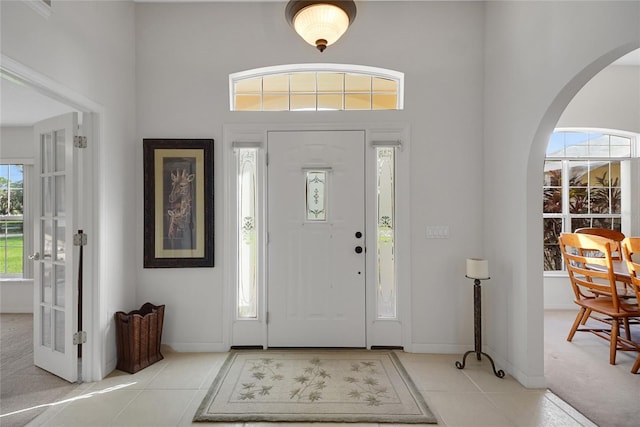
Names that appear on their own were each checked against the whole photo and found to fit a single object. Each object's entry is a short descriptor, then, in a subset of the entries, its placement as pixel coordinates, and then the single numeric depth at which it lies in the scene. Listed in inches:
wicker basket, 111.8
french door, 106.0
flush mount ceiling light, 93.9
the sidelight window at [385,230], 131.1
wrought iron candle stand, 114.0
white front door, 130.0
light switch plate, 129.0
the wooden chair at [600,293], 115.7
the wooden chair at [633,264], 102.3
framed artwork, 128.3
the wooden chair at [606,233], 157.6
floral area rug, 88.4
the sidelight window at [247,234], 132.0
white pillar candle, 113.9
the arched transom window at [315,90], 134.8
